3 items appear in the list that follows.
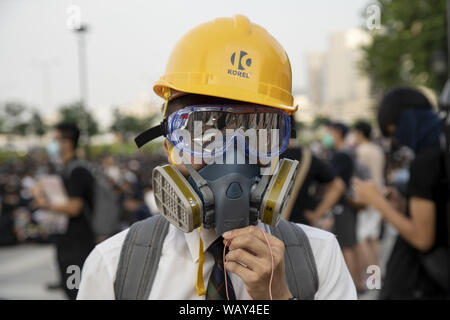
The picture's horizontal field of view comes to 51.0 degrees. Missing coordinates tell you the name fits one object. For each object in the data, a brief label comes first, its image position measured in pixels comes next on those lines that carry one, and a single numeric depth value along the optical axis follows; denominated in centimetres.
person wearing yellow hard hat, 114
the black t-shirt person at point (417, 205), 254
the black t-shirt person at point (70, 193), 387
